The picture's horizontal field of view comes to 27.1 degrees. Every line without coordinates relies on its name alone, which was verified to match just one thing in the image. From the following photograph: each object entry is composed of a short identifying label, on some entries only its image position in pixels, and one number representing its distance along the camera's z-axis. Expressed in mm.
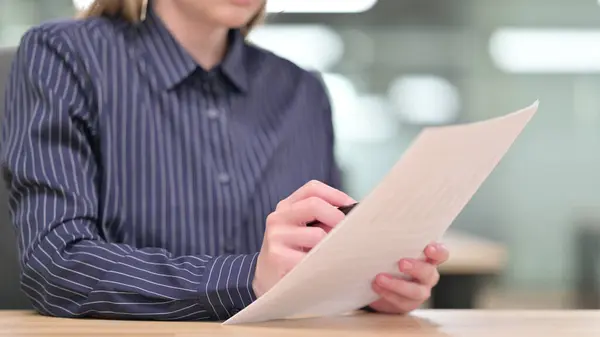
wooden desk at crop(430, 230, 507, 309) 2588
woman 1093
